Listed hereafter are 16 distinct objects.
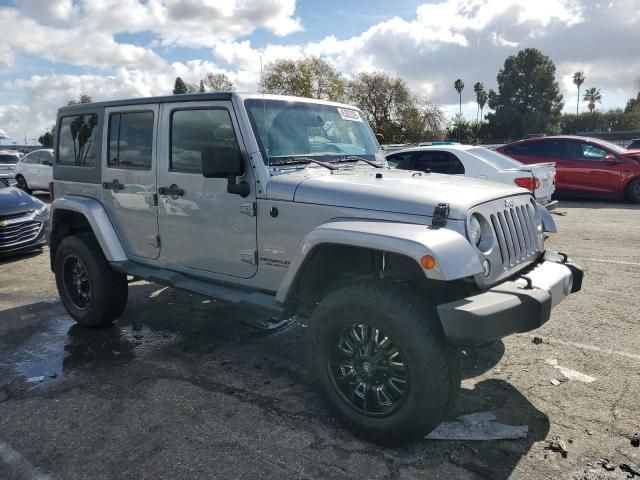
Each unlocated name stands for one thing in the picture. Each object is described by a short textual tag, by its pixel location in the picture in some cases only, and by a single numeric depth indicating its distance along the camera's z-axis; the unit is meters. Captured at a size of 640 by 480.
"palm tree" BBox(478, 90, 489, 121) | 67.75
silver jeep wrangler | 2.80
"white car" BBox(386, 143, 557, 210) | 8.59
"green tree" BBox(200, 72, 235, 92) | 38.27
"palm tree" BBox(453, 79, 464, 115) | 80.56
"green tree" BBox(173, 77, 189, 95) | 40.64
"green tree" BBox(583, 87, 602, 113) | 91.62
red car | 12.05
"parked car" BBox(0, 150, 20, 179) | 18.25
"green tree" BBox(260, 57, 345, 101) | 39.50
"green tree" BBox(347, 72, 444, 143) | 43.28
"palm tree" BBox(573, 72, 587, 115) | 90.19
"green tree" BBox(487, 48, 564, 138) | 56.00
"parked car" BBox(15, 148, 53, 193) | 16.59
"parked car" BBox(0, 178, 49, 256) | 8.20
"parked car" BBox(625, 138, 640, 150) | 19.95
